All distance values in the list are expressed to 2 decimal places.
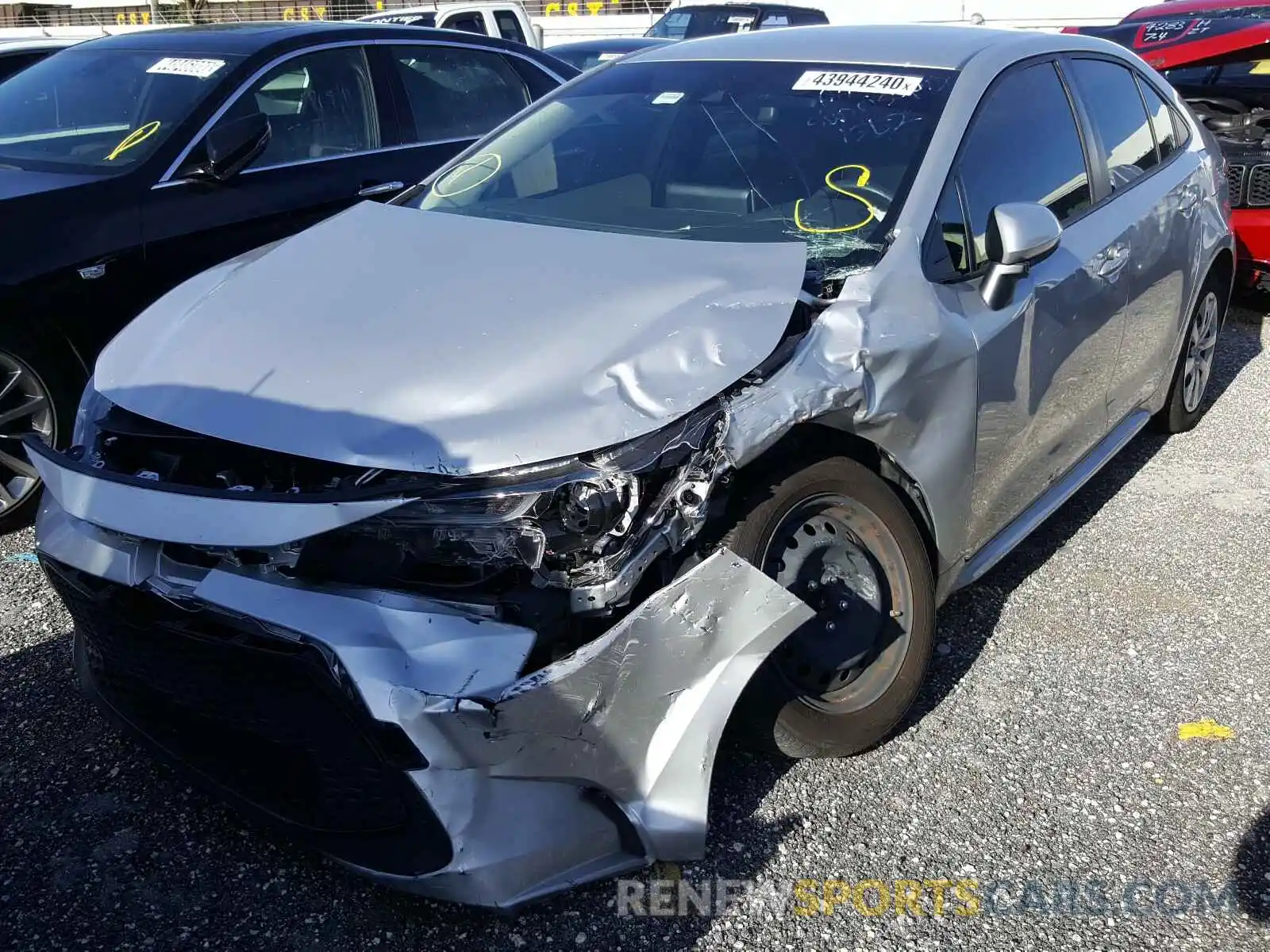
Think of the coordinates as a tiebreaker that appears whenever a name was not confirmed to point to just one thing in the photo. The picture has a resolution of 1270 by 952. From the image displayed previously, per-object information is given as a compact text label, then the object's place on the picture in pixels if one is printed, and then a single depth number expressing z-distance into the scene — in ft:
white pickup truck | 43.68
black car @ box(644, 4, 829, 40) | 50.96
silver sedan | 7.40
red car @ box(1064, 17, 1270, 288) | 21.08
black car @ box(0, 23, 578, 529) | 14.28
